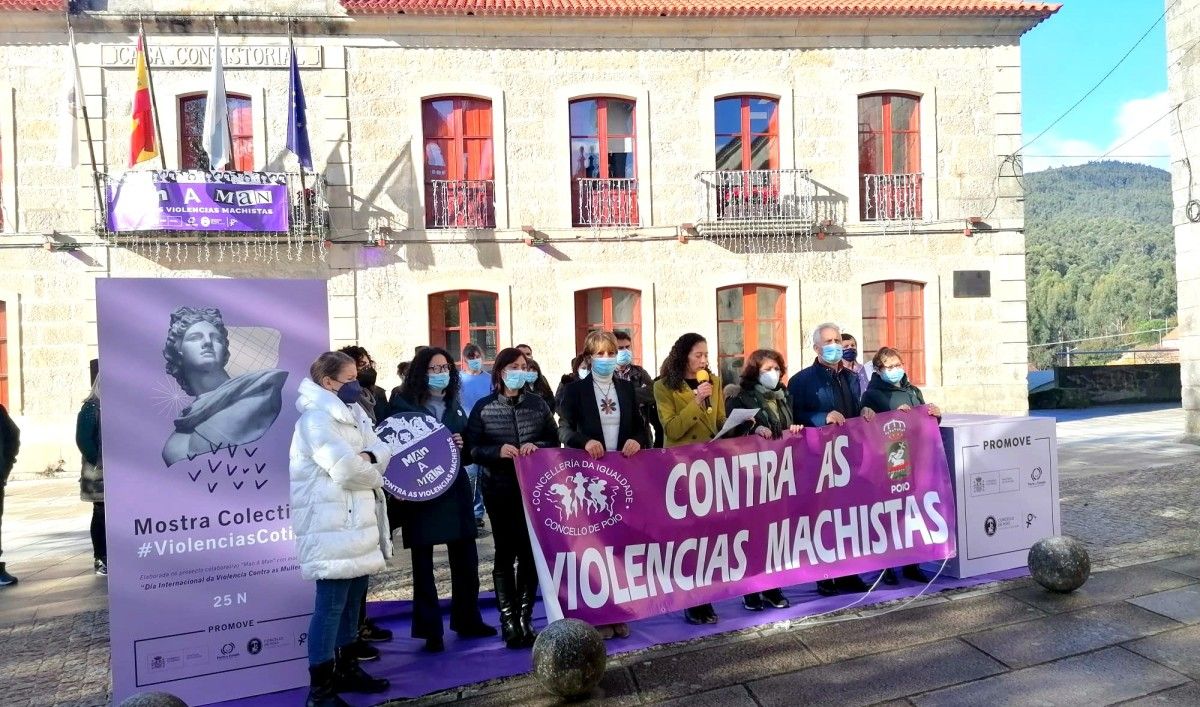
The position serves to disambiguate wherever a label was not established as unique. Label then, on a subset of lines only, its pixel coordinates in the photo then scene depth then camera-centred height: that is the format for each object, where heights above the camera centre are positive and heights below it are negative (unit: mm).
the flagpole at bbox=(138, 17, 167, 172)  12961 +3977
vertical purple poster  4027 -689
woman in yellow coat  5285 -416
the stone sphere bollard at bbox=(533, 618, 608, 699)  3975 -1614
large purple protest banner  4770 -1195
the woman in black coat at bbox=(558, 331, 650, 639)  5086 -463
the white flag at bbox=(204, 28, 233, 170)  12914 +3630
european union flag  13102 +3631
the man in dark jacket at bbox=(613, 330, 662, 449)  6168 -393
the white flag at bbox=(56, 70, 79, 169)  12648 +3605
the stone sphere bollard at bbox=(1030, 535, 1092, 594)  5316 -1606
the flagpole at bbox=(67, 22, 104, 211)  12648 +3901
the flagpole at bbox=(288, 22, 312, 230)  13641 +2427
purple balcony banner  13164 +2414
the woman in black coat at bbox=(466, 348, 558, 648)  4910 -833
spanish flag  12828 +3695
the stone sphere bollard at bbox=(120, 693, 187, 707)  3453 -1528
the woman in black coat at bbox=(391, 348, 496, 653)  4855 -1176
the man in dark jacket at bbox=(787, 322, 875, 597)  5902 -446
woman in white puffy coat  3875 -798
